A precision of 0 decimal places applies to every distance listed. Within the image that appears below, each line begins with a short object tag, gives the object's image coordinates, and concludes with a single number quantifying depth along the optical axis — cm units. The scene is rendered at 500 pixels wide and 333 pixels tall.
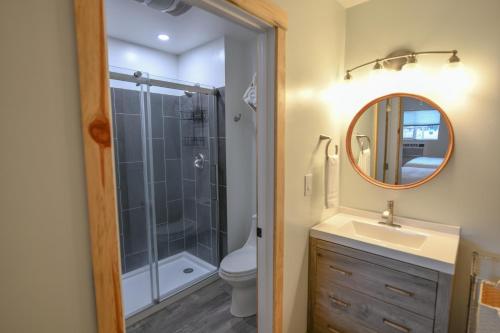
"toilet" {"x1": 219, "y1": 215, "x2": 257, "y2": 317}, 206
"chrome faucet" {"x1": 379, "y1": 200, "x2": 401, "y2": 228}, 184
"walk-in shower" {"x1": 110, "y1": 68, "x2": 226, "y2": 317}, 250
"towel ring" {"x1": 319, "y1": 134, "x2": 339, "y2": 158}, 182
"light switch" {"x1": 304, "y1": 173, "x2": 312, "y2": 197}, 169
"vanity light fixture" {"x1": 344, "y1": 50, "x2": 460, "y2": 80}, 160
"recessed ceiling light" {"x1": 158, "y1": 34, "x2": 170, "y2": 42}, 255
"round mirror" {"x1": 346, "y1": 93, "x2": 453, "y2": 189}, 171
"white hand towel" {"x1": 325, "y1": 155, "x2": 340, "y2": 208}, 186
